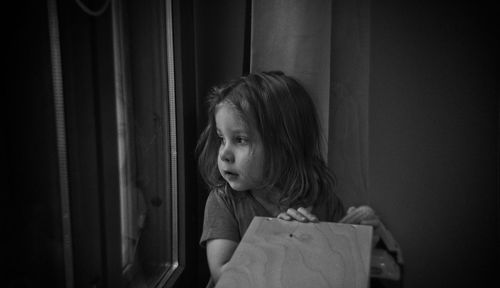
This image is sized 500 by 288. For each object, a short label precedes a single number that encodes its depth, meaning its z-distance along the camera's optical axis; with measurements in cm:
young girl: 81
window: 75
